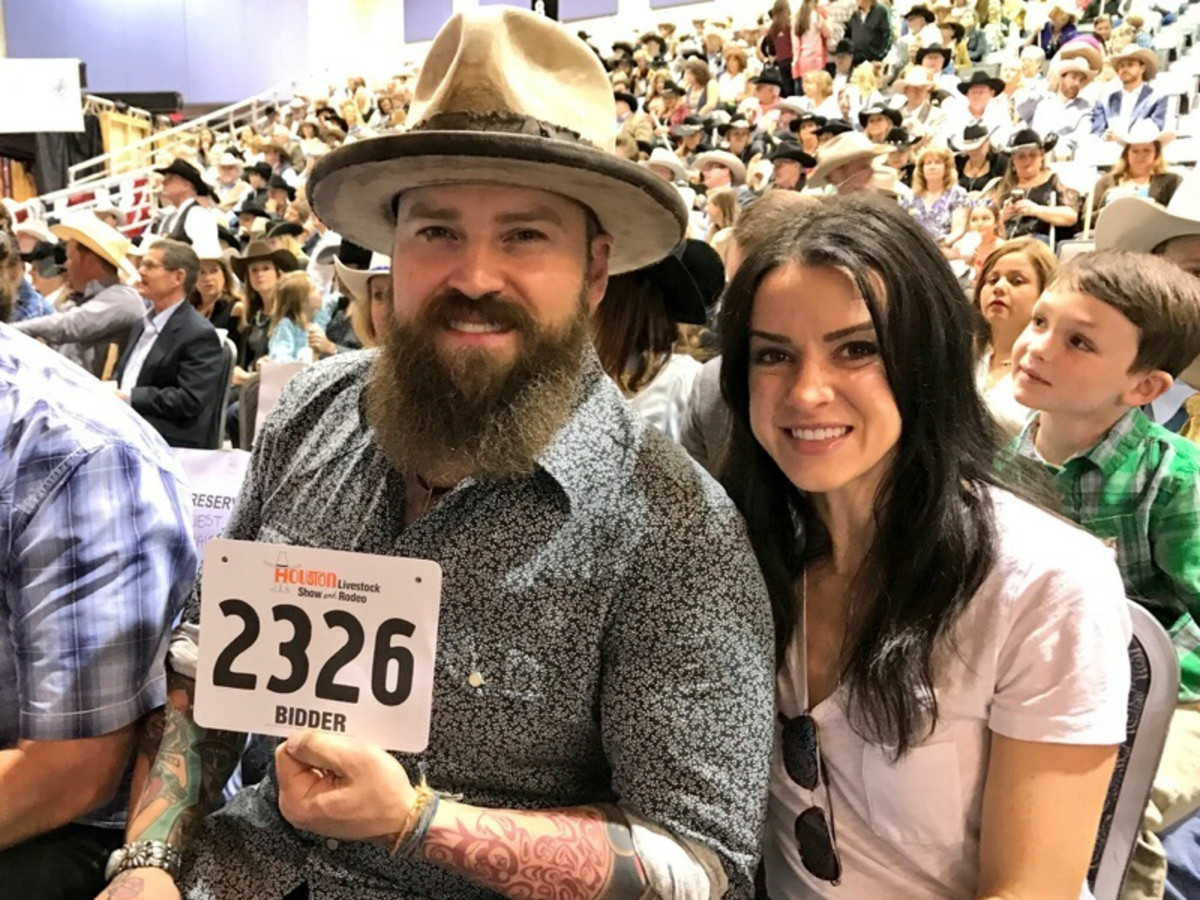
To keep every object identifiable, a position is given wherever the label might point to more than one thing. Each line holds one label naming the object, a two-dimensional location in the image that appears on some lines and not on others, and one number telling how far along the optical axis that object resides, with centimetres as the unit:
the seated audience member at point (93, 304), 552
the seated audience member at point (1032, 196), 712
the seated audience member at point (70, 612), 145
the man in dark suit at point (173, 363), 491
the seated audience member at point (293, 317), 648
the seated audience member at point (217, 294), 726
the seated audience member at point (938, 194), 792
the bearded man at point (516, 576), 130
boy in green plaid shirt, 204
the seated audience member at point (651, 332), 271
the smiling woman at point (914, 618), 132
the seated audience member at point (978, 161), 862
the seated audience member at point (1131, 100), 937
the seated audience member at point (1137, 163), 689
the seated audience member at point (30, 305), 643
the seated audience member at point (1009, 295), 353
